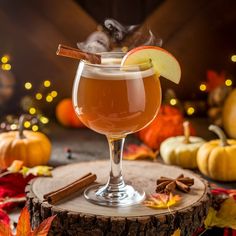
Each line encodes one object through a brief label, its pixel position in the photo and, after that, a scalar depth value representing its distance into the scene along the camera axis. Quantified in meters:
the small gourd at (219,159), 2.21
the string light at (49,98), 3.12
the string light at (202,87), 3.17
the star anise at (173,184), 1.66
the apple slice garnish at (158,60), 1.52
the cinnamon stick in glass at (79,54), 1.51
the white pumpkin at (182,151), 2.37
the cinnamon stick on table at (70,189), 1.59
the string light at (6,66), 2.96
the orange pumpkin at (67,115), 3.00
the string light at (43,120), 2.78
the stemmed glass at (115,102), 1.49
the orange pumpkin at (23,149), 2.32
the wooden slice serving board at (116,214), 1.50
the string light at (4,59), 2.99
